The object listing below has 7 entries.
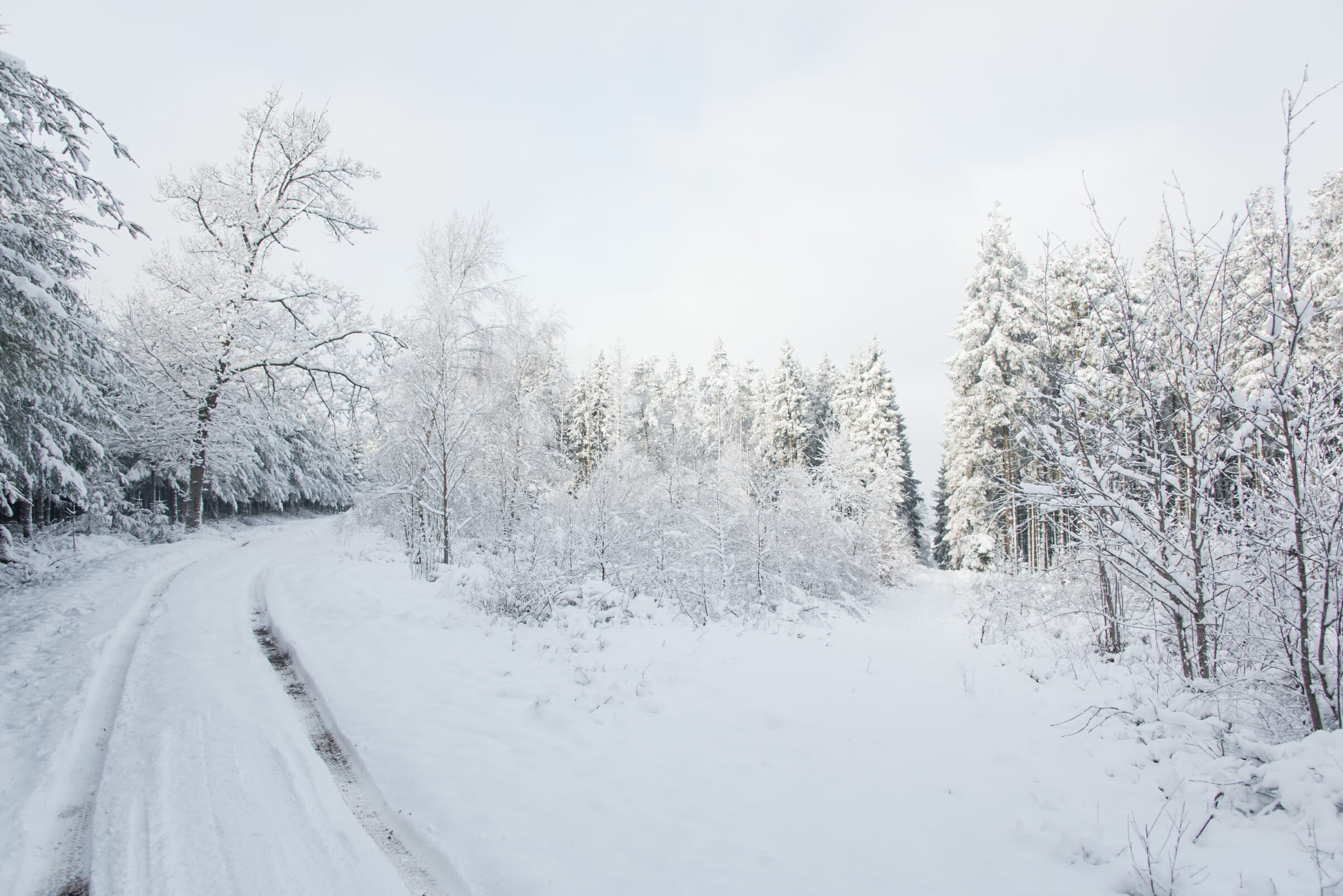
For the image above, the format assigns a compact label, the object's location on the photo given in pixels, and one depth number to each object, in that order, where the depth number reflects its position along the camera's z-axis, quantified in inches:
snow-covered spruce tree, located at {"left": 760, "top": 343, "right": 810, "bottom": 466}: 1443.2
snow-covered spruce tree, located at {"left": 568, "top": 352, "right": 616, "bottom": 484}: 1496.1
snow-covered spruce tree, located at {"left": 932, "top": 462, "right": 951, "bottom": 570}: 1625.2
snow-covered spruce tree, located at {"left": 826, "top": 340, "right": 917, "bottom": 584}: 962.1
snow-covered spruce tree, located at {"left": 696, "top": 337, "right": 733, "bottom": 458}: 1509.6
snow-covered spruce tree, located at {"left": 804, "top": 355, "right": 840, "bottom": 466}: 1475.1
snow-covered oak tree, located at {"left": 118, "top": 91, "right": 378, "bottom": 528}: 700.0
